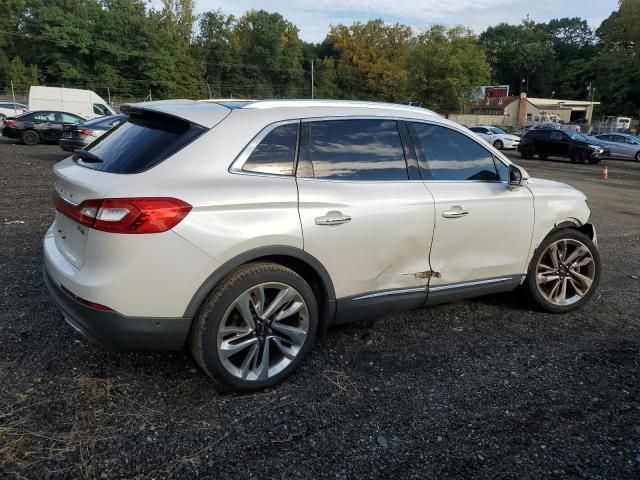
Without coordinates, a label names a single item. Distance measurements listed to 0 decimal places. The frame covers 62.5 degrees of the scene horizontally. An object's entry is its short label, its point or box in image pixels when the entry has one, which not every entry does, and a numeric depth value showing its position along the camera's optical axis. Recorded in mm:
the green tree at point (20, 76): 52950
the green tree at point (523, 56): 104812
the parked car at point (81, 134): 14711
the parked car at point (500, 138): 33281
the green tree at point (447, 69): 51656
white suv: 2746
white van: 27625
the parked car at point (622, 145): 26486
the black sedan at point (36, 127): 20641
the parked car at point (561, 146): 24742
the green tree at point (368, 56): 84188
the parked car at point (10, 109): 28805
